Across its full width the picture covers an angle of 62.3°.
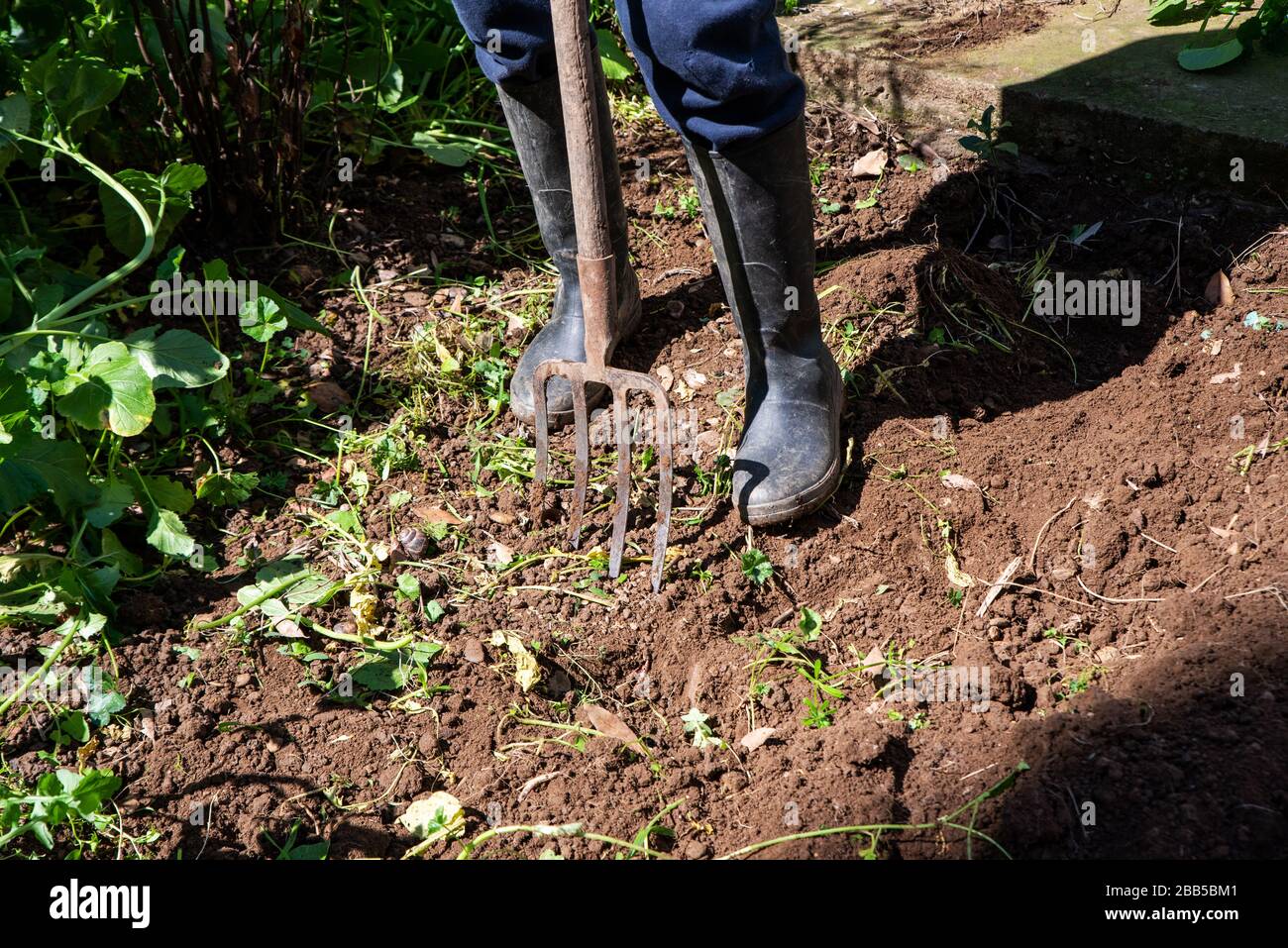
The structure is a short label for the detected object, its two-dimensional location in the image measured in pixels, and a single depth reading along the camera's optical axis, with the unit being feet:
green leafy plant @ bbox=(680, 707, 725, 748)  5.95
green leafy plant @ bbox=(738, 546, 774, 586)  6.76
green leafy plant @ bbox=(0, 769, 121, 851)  5.07
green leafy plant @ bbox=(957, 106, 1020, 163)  9.24
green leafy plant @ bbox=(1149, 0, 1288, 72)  9.55
